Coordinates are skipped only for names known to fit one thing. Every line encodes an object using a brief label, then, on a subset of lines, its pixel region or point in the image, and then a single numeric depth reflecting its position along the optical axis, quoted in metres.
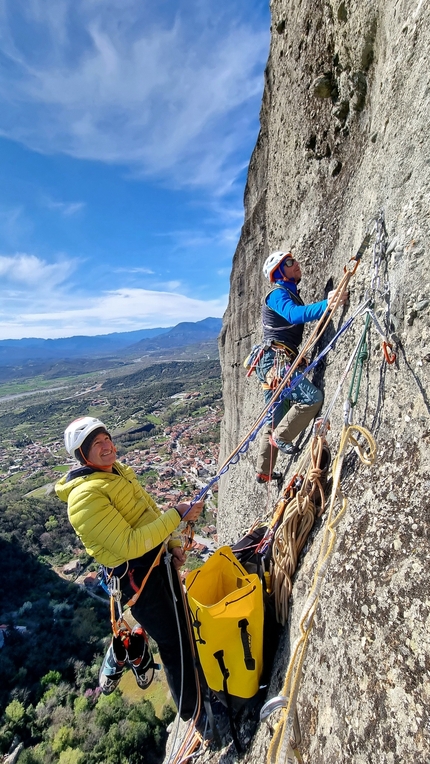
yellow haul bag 2.29
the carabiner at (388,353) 2.26
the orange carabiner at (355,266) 3.11
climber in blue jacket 3.64
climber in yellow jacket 2.41
